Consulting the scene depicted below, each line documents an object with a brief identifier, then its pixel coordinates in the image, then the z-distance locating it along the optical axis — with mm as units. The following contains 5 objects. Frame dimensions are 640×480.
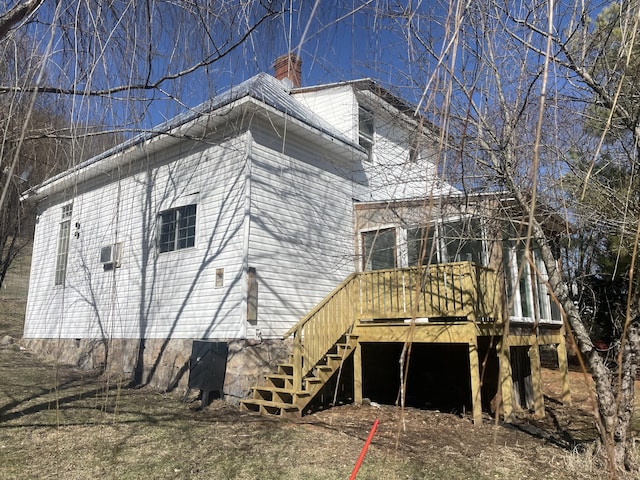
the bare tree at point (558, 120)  3309
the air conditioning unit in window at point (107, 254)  10904
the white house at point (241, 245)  8289
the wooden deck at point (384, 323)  7410
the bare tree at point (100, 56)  2885
